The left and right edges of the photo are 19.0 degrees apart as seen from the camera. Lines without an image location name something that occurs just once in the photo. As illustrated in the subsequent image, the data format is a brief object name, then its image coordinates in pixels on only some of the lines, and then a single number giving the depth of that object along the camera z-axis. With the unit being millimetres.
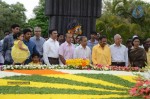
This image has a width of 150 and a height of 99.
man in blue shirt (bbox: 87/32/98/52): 14320
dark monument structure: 21453
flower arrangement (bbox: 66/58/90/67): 12016
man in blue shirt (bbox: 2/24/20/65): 11977
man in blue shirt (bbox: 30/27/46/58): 12969
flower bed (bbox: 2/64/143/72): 11258
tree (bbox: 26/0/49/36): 59875
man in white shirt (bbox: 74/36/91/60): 12986
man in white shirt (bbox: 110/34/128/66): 13133
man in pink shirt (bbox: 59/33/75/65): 12795
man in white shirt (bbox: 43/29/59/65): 12586
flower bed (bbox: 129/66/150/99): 8320
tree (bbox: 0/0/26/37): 67188
